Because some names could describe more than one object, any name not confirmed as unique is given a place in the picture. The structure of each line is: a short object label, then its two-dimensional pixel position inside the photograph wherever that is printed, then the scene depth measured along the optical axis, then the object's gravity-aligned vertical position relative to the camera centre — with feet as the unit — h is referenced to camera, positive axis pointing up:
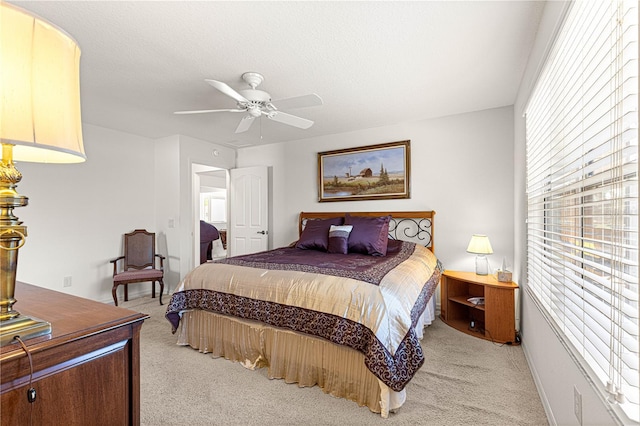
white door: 16.69 +0.11
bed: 6.14 -2.47
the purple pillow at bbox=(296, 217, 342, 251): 12.32 -0.92
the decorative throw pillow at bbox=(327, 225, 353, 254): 11.56 -1.03
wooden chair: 13.20 -2.31
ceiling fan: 8.18 +3.09
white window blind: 3.02 +0.30
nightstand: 9.37 -3.17
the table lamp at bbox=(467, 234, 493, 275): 10.56 -1.32
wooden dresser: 2.52 -1.47
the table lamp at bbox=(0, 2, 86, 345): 2.24 +0.84
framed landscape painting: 13.55 +1.89
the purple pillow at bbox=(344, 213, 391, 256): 11.14 -0.90
